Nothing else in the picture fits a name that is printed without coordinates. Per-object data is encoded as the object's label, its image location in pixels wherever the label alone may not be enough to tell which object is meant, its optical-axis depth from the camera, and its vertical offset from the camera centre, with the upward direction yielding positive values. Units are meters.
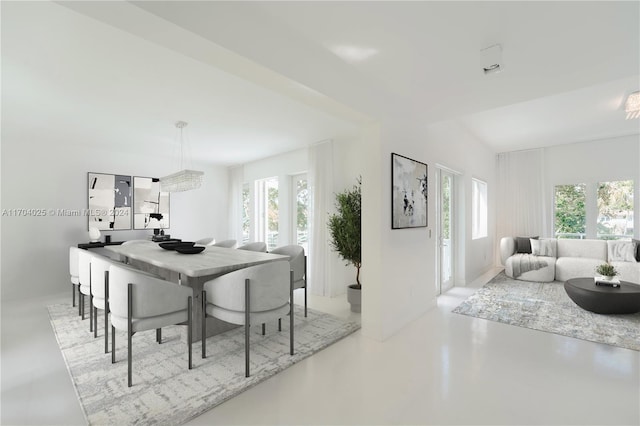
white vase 4.73 -0.26
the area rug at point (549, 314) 2.99 -1.22
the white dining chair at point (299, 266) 3.53 -0.61
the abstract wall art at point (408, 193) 3.06 +0.26
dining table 2.52 -0.43
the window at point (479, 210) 5.74 +0.12
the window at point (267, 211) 6.14 +0.12
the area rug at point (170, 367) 1.84 -1.20
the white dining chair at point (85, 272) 2.95 -0.56
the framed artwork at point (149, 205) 5.56 +0.25
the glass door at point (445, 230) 4.61 -0.24
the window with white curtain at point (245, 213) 6.77 +0.09
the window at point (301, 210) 5.48 +0.12
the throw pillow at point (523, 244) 6.04 -0.61
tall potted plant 3.77 -0.22
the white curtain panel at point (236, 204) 6.80 +0.30
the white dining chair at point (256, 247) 4.22 -0.44
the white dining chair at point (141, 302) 2.10 -0.63
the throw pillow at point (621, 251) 4.80 -0.62
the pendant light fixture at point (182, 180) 3.89 +0.51
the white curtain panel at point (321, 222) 4.61 -0.09
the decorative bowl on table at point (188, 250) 3.34 -0.37
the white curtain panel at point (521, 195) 6.37 +0.47
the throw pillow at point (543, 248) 5.58 -0.63
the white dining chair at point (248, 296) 2.27 -0.64
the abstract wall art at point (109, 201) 5.06 +0.29
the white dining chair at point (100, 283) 2.38 -0.57
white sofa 4.79 -0.79
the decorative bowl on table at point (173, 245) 3.64 -0.35
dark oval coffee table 3.38 -0.98
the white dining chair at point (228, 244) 4.83 -0.45
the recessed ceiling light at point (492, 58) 2.13 +1.18
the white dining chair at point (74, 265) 3.51 -0.58
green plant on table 3.72 -0.72
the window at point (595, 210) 5.50 +0.09
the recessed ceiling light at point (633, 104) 3.46 +1.35
